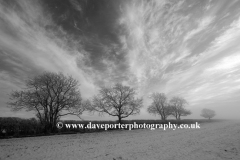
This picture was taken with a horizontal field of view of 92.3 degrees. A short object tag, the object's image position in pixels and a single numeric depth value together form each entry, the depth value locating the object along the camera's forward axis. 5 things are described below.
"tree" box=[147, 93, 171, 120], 56.30
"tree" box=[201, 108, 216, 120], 103.06
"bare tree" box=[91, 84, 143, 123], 33.03
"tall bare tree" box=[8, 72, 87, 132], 25.00
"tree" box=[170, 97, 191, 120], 64.86
